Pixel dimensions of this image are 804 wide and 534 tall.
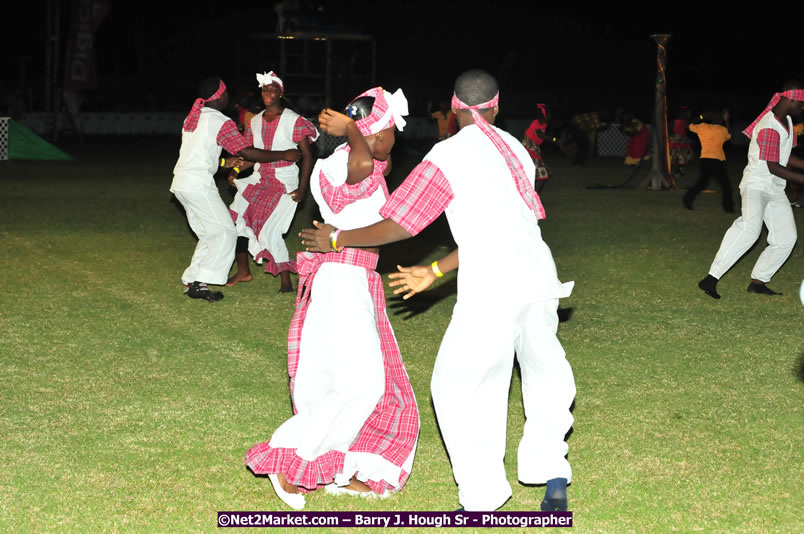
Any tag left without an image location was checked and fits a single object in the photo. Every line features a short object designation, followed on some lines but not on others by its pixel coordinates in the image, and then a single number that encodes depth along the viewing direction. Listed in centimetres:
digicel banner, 3294
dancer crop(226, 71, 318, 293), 945
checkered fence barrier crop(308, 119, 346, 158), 2874
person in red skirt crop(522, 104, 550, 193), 1664
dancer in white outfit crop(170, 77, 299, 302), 852
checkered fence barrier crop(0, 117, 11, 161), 2541
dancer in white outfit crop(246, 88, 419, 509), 428
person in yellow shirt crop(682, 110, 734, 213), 1666
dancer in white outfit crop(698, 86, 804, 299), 871
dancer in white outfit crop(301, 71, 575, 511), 390
